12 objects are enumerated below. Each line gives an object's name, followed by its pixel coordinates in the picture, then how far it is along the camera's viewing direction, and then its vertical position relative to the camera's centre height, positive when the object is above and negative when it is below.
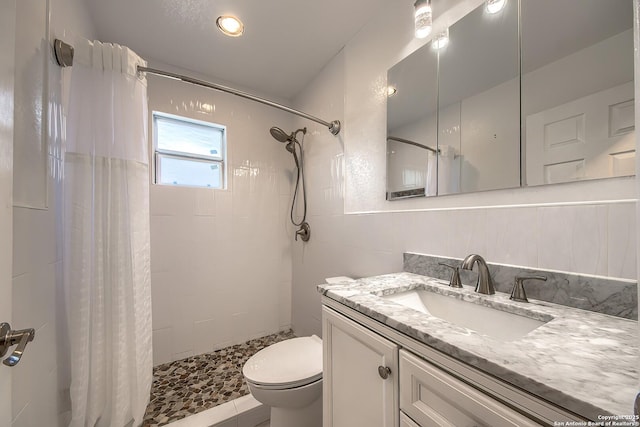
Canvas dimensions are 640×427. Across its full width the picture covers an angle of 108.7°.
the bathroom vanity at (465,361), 0.35 -0.31
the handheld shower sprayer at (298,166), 2.01 +0.42
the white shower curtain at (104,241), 0.96 -0.13
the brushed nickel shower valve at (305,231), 2.04 -0.18
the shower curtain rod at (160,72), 0.93 +0.66
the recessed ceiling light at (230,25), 1.38 +1.16
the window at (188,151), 1.84 +0.50
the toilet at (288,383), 1.05 -0.80
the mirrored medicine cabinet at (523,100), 0.65 +0.40
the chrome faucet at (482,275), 0.80 -0.23
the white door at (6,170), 0.46 +0.09
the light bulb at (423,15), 1.00 +0.86
